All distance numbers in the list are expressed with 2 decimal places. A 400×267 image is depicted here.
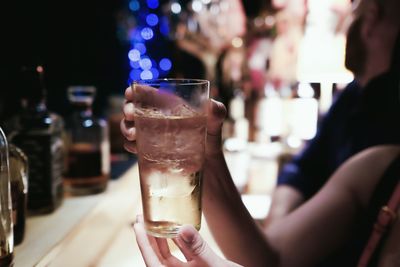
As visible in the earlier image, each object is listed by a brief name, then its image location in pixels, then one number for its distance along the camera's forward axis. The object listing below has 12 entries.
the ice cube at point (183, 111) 0.65
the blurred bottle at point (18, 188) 0.85
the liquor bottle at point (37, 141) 1.05
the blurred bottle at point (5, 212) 0.75
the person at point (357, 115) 1.70
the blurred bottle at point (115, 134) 1.89
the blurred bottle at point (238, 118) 3.10
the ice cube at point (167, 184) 0.65
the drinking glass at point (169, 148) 0.64
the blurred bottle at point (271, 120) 3.54
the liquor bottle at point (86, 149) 1.34
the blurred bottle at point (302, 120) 3.37
